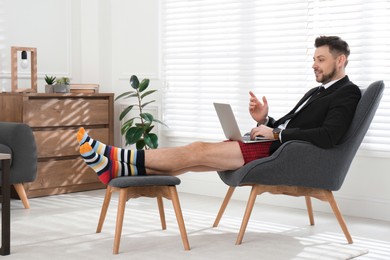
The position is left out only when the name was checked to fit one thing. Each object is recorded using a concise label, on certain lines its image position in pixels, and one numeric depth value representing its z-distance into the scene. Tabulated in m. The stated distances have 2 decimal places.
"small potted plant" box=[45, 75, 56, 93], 5.68
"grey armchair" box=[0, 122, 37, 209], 4.79
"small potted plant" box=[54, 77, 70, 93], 5.64
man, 3.71
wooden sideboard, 5.40
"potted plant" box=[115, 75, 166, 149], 5.57
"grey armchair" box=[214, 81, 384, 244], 3.75
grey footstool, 3.57
